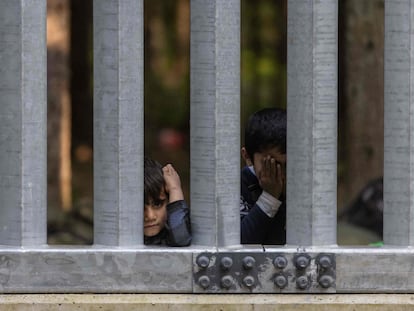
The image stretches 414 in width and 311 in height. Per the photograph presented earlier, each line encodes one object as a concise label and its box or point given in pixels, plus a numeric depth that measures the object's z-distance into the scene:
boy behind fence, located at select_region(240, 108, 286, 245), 12.20
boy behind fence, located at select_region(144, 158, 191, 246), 11.30
